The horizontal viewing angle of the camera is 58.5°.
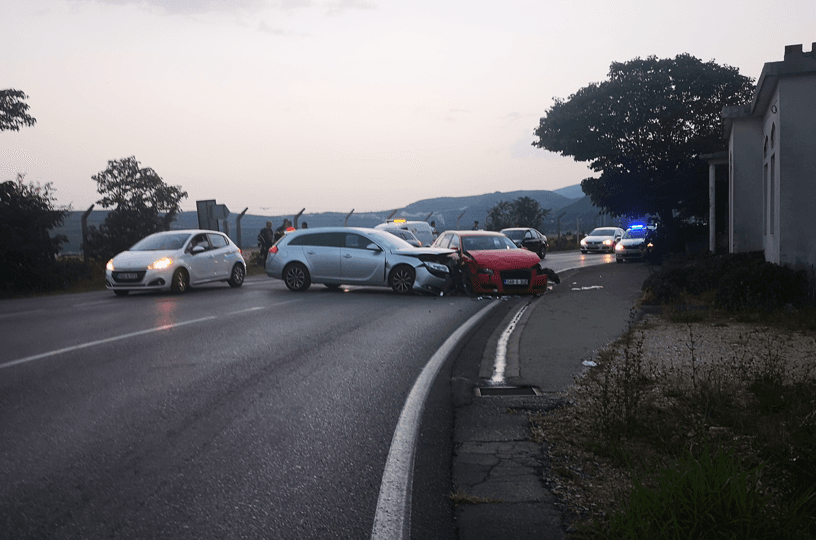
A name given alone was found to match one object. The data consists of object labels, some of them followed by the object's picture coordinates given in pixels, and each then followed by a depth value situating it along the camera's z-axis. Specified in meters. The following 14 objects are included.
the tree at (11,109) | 21.69
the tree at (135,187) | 39.97
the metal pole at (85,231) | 22.80
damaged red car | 16.02
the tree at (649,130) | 28.31
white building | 12.12
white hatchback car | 16.84
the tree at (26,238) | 19.66
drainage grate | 6.54
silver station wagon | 16.45
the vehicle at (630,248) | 28.72
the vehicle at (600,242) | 39.00
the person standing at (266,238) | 25.73
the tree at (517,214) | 50.12
